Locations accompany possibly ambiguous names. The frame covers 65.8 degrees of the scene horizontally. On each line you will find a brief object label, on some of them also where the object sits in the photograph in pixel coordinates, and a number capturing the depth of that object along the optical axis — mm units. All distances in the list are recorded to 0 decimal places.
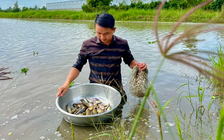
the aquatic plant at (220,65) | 2810
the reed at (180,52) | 443
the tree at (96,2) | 27983
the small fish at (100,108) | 2454
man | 2686
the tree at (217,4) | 13641
